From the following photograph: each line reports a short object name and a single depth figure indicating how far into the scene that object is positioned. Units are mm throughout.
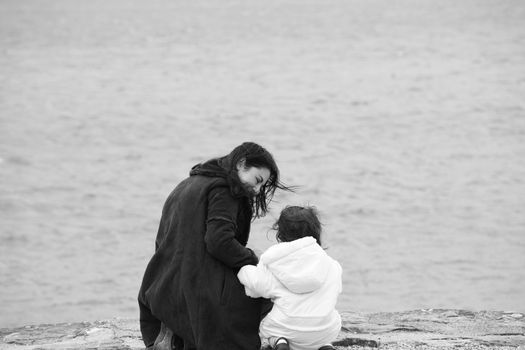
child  7051
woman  7047
